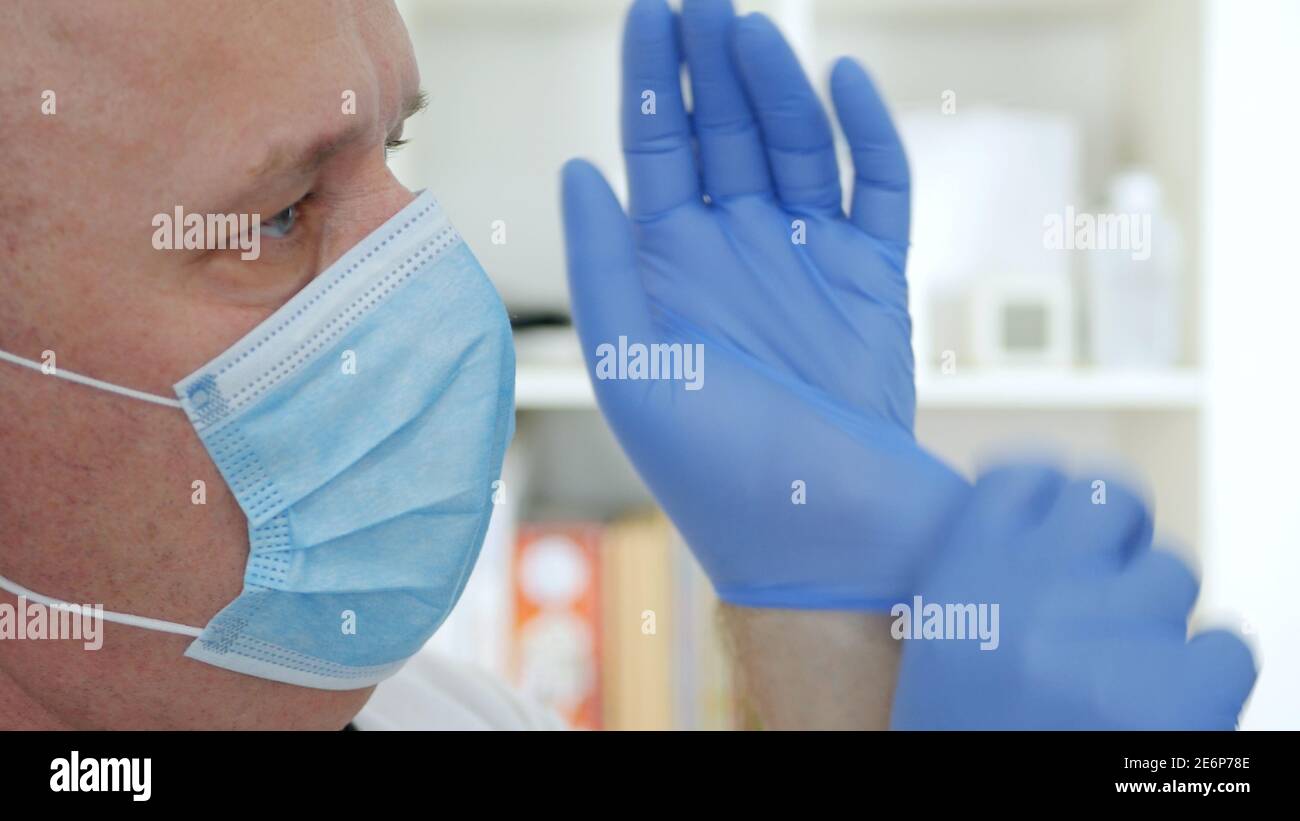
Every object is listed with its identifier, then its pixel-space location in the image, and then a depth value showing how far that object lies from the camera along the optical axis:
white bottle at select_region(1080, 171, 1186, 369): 1.37
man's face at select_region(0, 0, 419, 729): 0.50
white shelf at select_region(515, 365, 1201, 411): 1.36
